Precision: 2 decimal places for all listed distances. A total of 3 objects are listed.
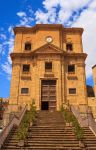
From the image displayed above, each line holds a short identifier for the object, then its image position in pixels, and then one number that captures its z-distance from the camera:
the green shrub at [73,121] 8.22
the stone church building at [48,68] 14.67
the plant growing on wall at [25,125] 7.99
